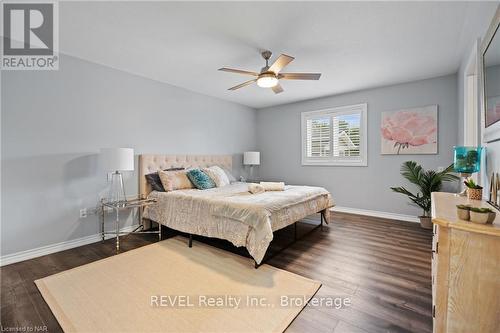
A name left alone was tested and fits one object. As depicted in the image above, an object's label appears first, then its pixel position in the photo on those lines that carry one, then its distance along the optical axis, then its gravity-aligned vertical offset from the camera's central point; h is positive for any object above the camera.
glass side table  2.95 -0.54
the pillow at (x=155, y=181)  3.56 -0.25
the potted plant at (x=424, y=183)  3.54 -0.28
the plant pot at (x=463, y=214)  1.12 -0.25
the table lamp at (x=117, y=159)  2.86 +0.09
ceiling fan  2.48 +1.10
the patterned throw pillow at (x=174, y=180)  3.48 -0.24
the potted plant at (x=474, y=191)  1.70 -0.20
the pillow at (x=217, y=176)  3.99 -0.18
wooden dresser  1.03 -0.55
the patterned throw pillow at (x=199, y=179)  3.71 -0.23
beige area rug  1.58 -1.12
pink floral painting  3.81 +0.65
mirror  1.58 +0.67
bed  2.31 -0.55
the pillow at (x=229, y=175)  5.22 -0.22
